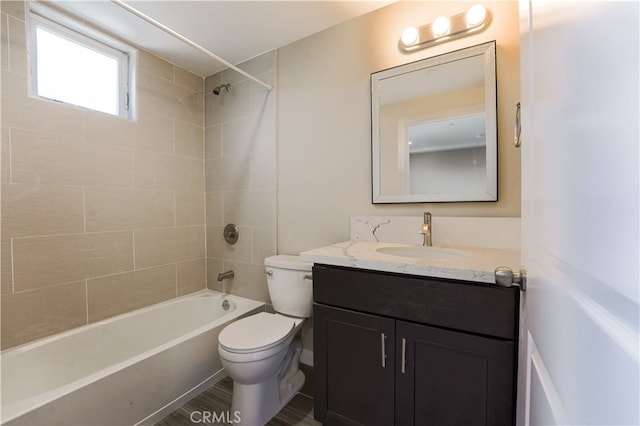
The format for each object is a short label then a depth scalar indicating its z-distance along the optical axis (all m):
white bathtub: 1.25
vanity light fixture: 1.47
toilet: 1.47
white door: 0.23
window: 1.70
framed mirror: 1.49
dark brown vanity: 1.01
